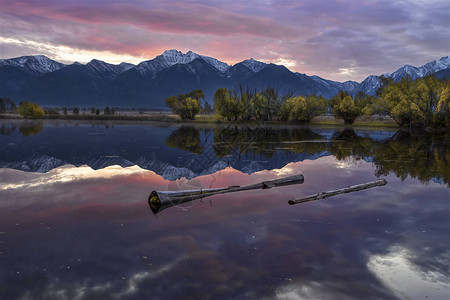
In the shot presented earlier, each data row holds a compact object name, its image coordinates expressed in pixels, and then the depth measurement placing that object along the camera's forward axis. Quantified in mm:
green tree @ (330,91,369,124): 148625
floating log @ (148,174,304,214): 25047
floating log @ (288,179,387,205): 26938
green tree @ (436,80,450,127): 110000
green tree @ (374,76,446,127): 114312
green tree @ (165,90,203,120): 176738
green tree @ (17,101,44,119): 192250
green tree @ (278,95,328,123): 155000
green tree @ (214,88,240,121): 149875
